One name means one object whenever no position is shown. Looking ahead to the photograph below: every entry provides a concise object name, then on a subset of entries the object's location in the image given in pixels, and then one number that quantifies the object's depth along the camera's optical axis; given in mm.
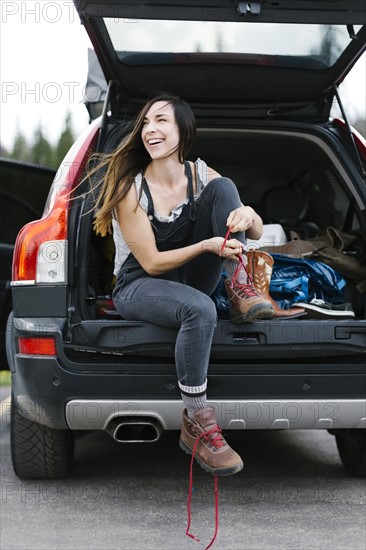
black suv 3301
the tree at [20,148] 39581
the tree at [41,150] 39581
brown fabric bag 3902
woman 3143
